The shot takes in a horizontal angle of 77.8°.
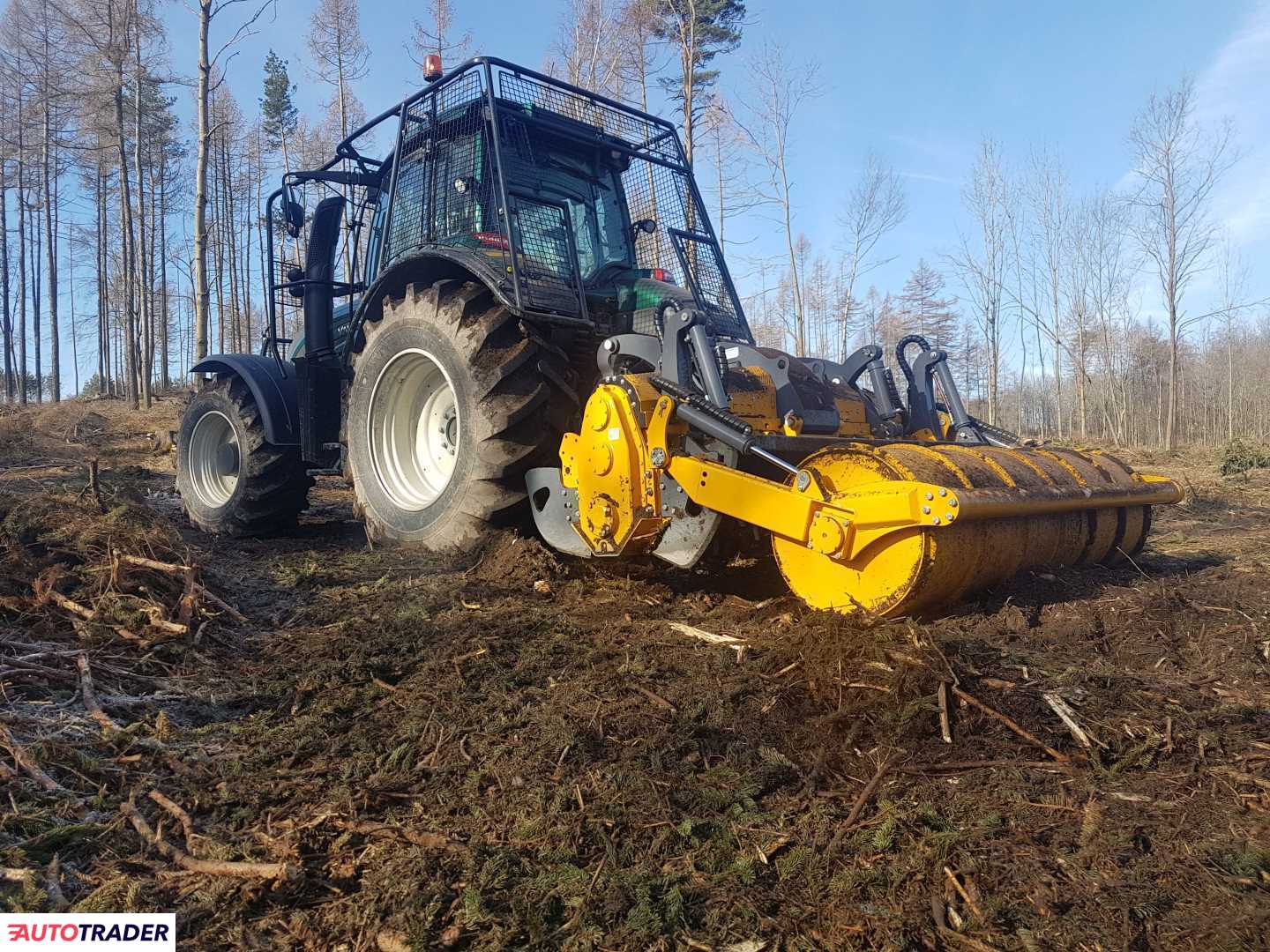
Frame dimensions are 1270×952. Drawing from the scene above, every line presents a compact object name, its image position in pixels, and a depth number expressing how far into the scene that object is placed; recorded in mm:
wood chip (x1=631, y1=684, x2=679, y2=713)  2778
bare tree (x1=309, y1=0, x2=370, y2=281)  25047
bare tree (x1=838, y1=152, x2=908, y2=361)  36181
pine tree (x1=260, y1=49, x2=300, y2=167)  32219
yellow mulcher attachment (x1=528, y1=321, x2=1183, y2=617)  3453
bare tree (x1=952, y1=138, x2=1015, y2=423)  27375
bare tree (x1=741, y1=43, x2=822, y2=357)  23203
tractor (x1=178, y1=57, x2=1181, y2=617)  3641
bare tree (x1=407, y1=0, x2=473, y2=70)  23406
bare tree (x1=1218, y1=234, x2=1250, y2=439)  34094
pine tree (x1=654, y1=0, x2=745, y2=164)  18766
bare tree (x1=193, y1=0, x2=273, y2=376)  14547
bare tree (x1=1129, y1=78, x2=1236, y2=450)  22950
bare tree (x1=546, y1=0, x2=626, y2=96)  20562
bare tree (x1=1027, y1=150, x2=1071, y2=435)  29359
